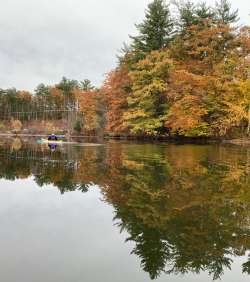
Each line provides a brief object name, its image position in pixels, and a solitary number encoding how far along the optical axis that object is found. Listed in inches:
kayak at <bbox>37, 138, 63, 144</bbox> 1526.0
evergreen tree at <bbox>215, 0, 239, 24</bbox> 1636.3
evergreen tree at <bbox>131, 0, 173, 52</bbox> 1738.4
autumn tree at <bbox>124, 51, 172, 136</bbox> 1587.1
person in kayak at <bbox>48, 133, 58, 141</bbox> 1578.5
